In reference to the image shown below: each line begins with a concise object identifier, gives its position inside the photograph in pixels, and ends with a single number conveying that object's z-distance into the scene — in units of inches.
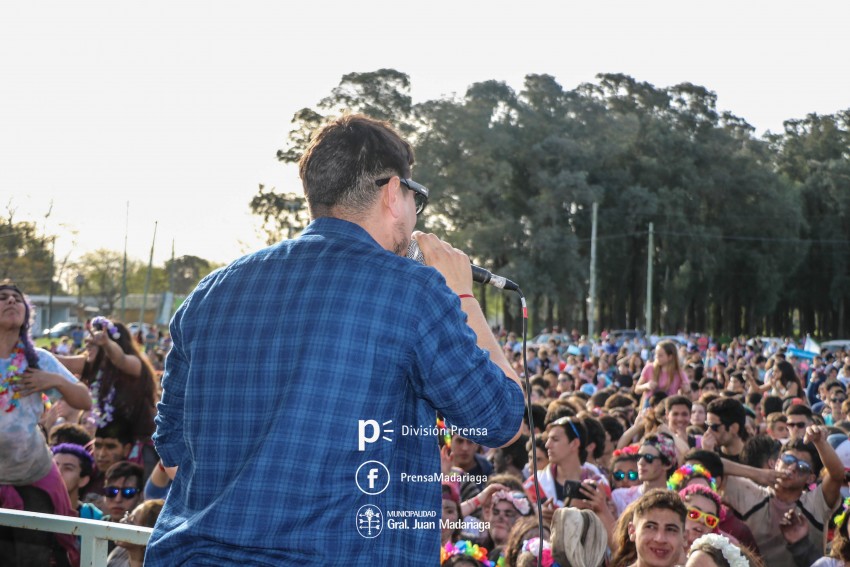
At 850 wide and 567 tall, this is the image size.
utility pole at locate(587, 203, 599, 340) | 1619.1
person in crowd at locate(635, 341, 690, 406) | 419.5
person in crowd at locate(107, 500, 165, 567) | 121.4
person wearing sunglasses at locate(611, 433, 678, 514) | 253.6
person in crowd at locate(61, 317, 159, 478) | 265.0
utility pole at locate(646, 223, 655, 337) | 1732.2
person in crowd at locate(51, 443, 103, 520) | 245.4
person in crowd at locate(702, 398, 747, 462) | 307.4
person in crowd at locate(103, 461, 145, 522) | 239.1
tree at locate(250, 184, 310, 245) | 1704.6
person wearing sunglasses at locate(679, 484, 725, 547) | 202.4
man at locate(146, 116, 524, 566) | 72.8
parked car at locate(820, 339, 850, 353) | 1588.5
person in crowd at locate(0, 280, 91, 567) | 173.8
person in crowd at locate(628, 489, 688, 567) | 182.7
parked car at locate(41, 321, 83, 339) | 1913.8
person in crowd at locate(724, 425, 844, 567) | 245.4
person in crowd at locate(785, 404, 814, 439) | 315.3
